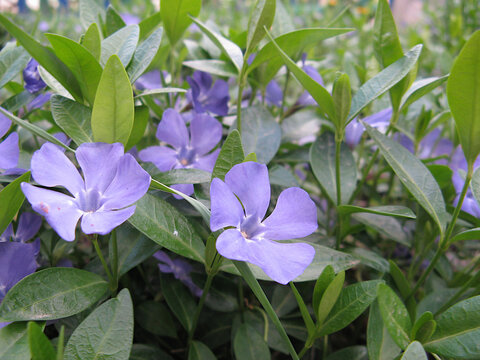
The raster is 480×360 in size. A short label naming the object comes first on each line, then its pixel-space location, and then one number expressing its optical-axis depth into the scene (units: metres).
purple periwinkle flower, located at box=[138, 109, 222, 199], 0.15
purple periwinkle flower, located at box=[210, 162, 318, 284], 0.10
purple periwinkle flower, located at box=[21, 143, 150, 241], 0.09
